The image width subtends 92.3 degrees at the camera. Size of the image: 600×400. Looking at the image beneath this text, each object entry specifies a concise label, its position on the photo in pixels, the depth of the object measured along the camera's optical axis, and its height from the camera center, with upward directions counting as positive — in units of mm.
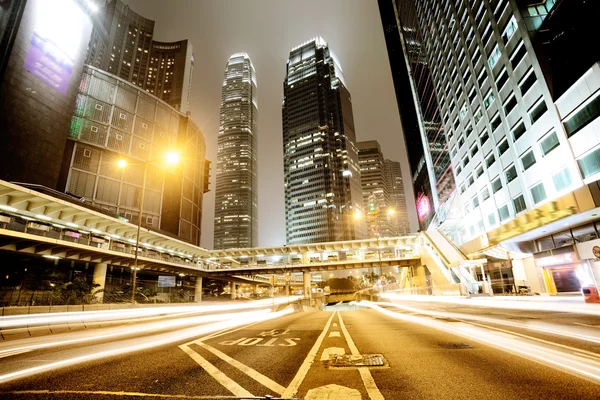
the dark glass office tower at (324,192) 182375 +58581
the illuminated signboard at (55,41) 45781 +42086
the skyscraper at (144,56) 129375 +108678
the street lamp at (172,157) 17431 +8021
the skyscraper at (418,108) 73562 +50474
